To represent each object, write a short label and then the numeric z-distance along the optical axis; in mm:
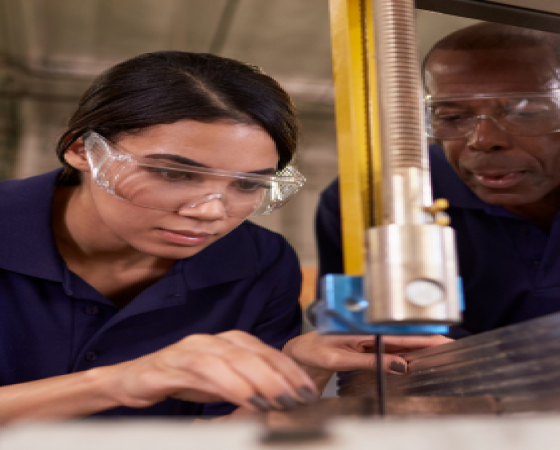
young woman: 1045
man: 1167
